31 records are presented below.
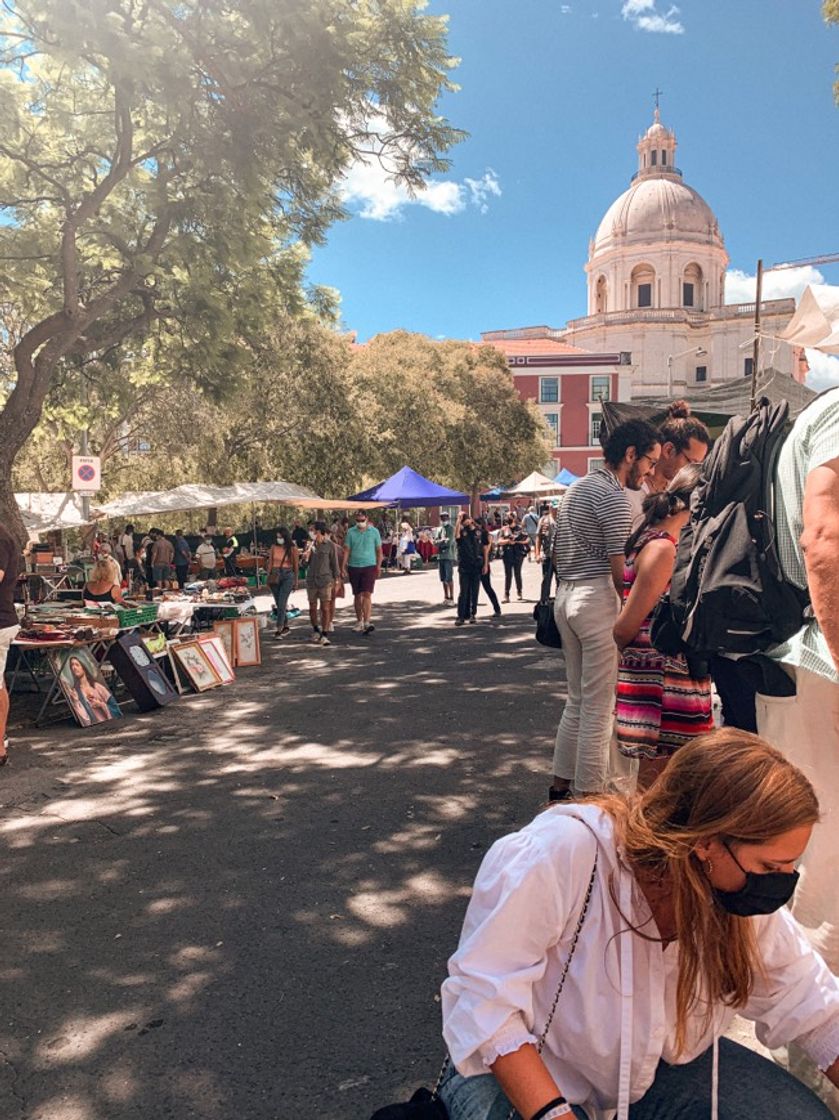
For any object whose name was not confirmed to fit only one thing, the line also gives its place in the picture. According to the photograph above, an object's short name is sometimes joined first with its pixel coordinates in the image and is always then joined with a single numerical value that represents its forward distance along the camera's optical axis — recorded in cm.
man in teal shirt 1211
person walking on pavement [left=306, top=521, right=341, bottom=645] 1167
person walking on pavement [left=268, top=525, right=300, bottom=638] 1220
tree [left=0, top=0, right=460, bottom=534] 879
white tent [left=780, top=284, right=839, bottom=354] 509
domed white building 7550
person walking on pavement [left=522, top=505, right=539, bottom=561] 2772
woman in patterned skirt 345
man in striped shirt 420
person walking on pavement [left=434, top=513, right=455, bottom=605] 1633
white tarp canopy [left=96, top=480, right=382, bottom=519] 1817
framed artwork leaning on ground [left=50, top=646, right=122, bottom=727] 725
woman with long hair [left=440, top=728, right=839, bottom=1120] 139
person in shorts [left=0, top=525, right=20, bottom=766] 598
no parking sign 1188
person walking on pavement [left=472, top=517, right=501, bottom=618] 1316
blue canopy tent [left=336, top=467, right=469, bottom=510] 1809
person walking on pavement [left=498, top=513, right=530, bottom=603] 1566
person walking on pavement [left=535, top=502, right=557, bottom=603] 1981
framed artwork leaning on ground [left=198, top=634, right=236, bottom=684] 891
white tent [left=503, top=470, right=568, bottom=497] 2603
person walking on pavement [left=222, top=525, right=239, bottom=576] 2161
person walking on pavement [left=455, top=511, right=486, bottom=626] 1270
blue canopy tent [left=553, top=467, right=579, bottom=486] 3218
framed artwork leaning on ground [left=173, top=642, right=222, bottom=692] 858
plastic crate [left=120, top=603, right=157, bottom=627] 820
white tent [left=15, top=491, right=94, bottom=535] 1703
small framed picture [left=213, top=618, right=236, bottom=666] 1000
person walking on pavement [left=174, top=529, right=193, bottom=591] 1970
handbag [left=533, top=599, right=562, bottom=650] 459
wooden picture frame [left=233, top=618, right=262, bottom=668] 1005
